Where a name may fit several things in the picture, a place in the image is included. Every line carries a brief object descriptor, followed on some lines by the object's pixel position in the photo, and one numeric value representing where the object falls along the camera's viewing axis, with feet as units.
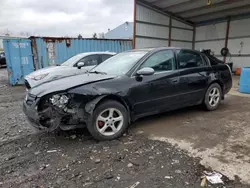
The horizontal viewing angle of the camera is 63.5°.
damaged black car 10.07
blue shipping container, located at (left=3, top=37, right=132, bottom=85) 32.27
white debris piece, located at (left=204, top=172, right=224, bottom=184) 7.50
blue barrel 23.29
